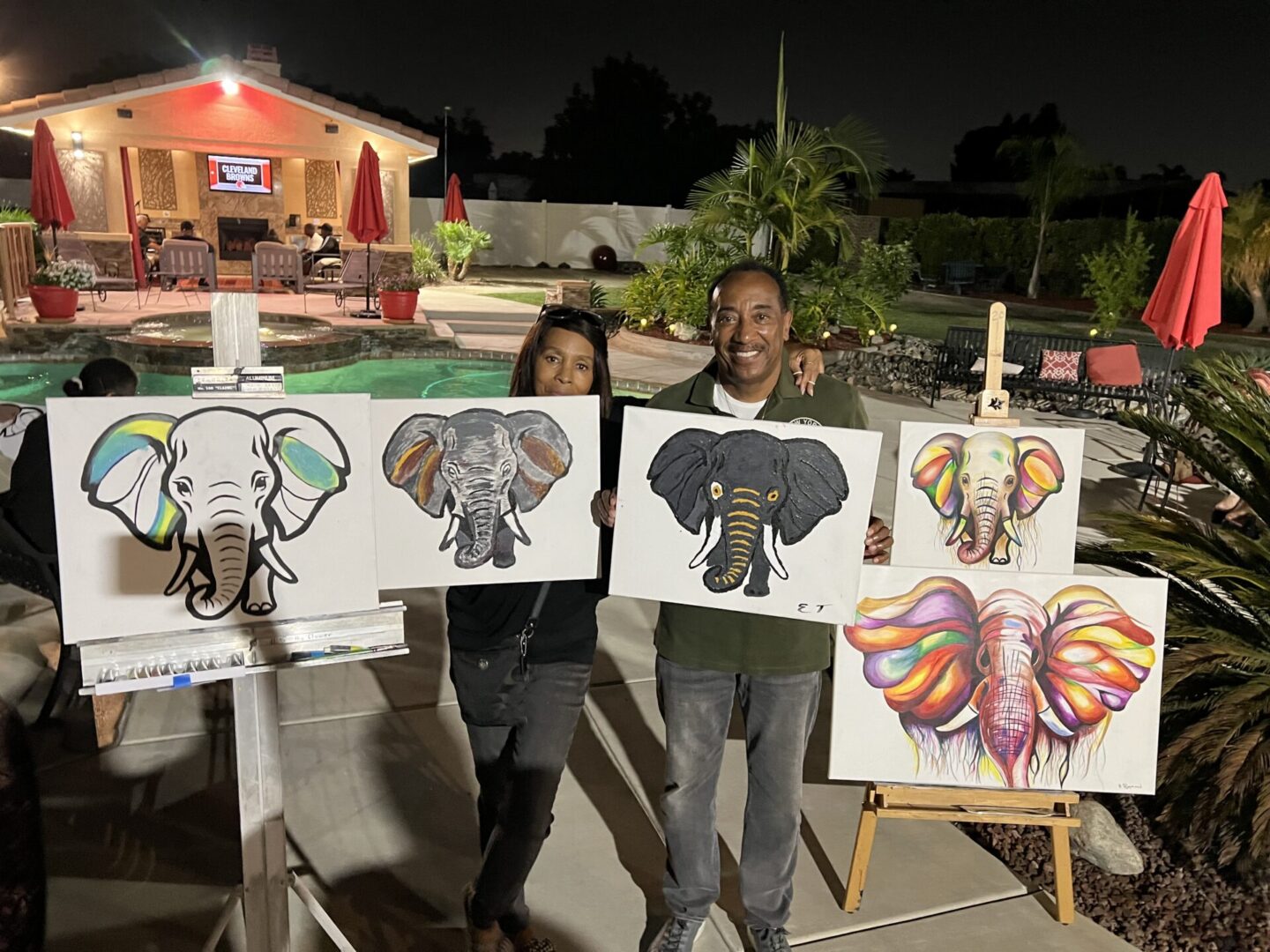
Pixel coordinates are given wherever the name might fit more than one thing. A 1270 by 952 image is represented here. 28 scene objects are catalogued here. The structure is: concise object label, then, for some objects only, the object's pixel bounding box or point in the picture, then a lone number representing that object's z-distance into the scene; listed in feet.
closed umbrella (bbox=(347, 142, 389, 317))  49.78
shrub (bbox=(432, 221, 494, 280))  74.28
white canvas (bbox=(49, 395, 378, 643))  6.57
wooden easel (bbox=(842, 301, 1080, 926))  8.98
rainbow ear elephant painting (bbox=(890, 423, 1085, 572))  10.55
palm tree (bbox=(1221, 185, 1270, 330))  61.77
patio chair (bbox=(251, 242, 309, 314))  47.98
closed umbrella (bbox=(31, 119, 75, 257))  43.42
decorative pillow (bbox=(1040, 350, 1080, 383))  35.04
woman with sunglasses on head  7.72
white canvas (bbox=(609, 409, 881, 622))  7.70
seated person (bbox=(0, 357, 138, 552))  10.58
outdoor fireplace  62.54
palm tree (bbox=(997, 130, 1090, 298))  90.63
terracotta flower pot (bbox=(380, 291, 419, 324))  46.19
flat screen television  59.82
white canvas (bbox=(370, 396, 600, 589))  7.94
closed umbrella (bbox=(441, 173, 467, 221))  70.64
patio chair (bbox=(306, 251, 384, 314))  50.60
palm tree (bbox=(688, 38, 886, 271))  38.81
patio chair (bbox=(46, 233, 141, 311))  47.60
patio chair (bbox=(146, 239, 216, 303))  45.68
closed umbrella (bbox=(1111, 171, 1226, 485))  23.80
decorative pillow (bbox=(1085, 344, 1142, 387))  33.91
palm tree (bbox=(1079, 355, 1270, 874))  9.48
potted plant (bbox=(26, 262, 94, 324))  39.96
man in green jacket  7.68
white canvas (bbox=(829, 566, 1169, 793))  8.79
